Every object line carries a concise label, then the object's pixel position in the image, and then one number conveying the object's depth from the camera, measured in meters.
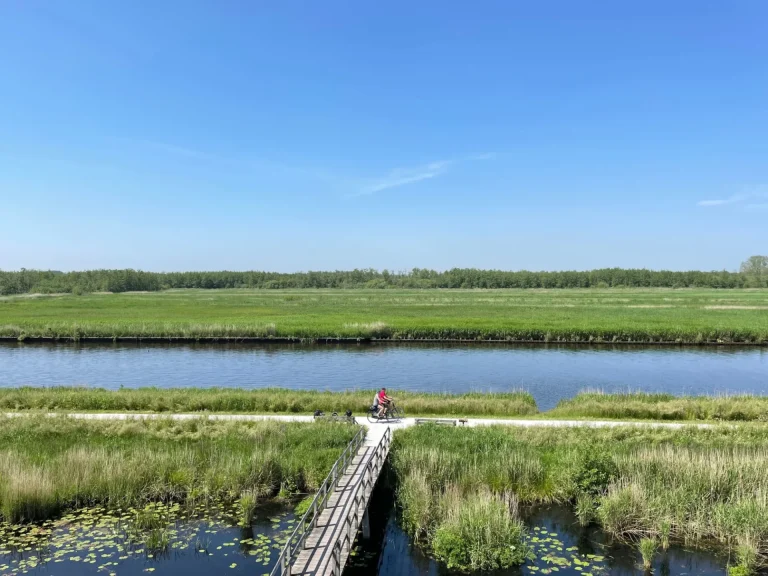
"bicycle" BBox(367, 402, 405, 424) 26.78
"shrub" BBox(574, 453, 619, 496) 18.83
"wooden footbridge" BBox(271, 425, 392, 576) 13.52
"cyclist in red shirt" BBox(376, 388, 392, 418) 26.61
